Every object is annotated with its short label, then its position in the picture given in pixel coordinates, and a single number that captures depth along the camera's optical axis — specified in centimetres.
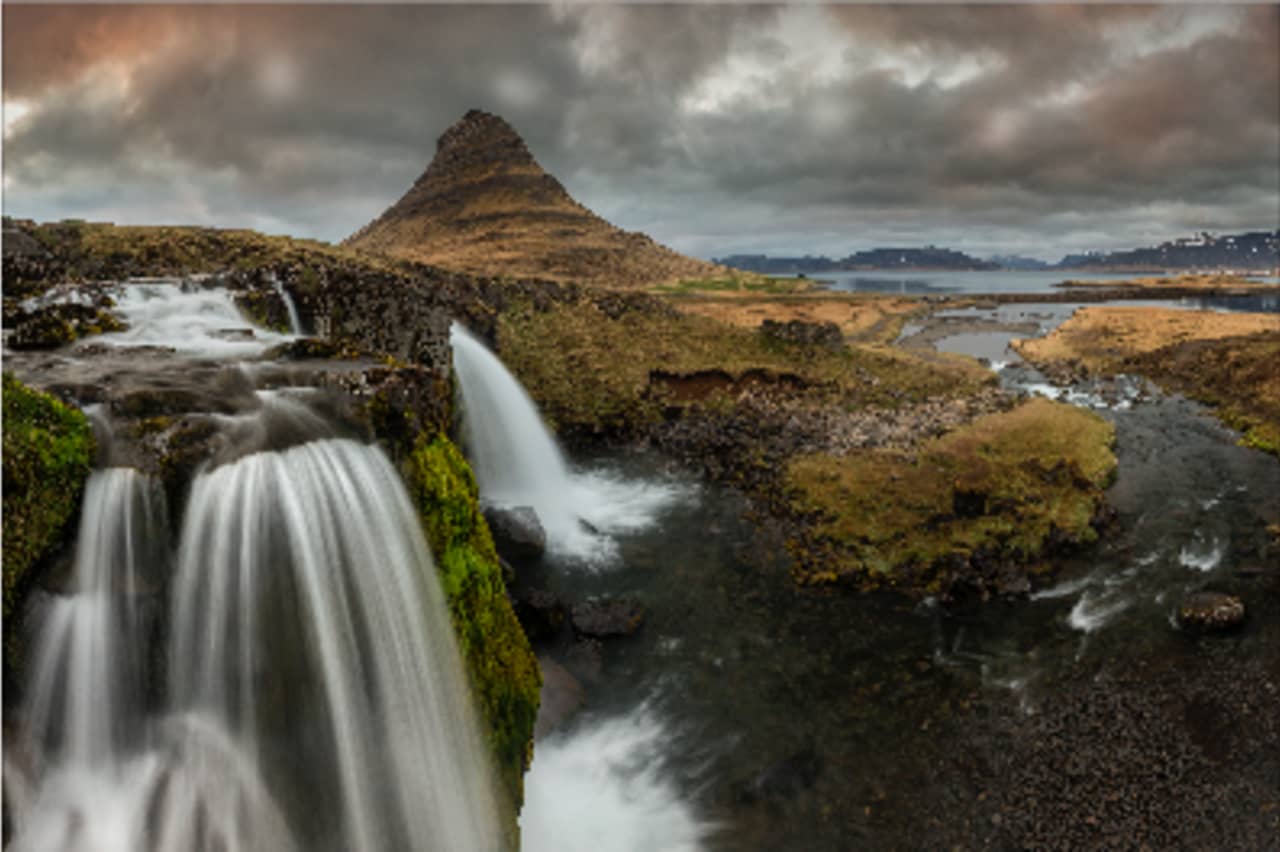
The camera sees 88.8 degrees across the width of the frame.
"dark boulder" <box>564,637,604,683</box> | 1705
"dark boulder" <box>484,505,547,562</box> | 2238
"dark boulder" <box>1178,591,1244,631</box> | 1770
